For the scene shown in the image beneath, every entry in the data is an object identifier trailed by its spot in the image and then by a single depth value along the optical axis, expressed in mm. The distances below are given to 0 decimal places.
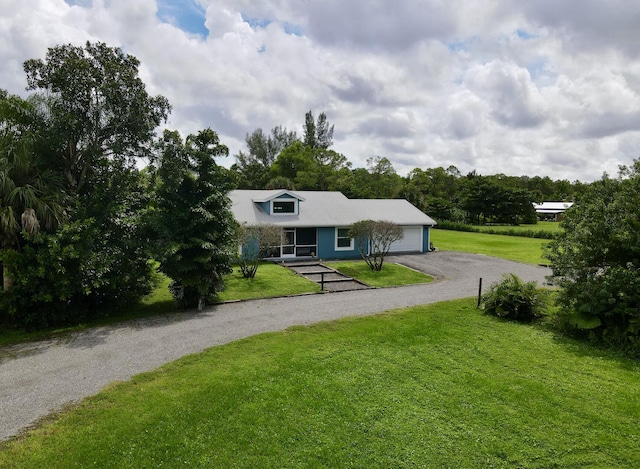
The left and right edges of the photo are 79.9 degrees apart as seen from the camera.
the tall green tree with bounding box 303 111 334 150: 68500
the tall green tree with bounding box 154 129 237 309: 12586
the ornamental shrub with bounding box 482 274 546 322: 11977
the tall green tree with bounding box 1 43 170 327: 10516
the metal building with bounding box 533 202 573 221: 76562
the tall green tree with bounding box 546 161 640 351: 9675
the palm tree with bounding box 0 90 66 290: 10414
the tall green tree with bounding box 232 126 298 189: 62938
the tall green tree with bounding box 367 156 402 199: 54562
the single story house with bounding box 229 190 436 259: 24188
